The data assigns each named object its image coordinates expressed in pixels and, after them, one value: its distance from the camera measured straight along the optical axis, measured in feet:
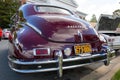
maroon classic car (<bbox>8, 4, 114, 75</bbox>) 4.76
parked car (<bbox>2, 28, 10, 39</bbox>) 27.03
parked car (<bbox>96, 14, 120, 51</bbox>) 10.78
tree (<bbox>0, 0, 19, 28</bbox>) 42.46
